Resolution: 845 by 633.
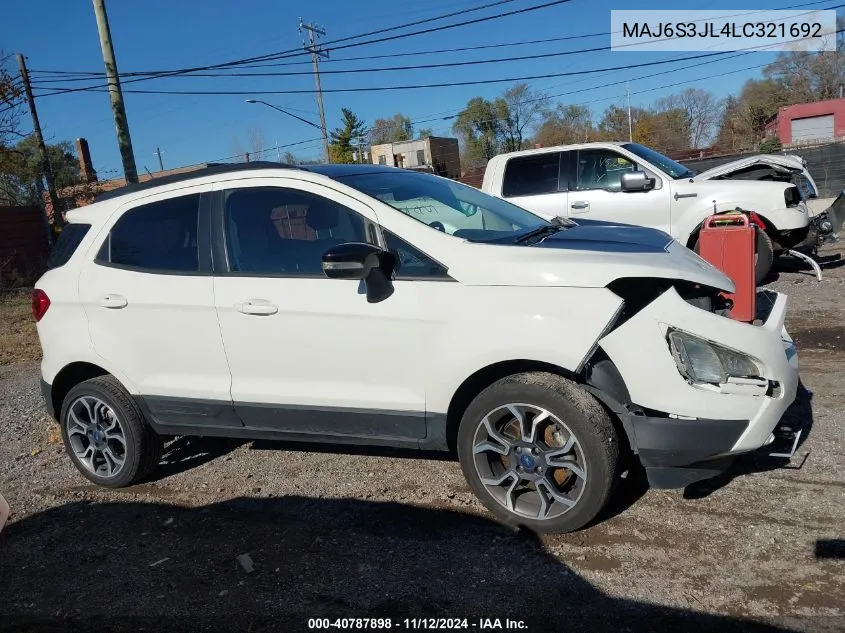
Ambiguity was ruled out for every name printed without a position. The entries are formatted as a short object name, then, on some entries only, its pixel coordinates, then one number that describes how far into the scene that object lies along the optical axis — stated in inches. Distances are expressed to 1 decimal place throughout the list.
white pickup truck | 327.3
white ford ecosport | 121.3
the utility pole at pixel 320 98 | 1445.6
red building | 1790.8
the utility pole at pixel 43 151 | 825.5
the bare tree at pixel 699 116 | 2559.1
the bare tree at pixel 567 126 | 2418.8
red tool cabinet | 211.8
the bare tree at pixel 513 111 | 2359.7
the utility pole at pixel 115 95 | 529.7
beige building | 1943.9
